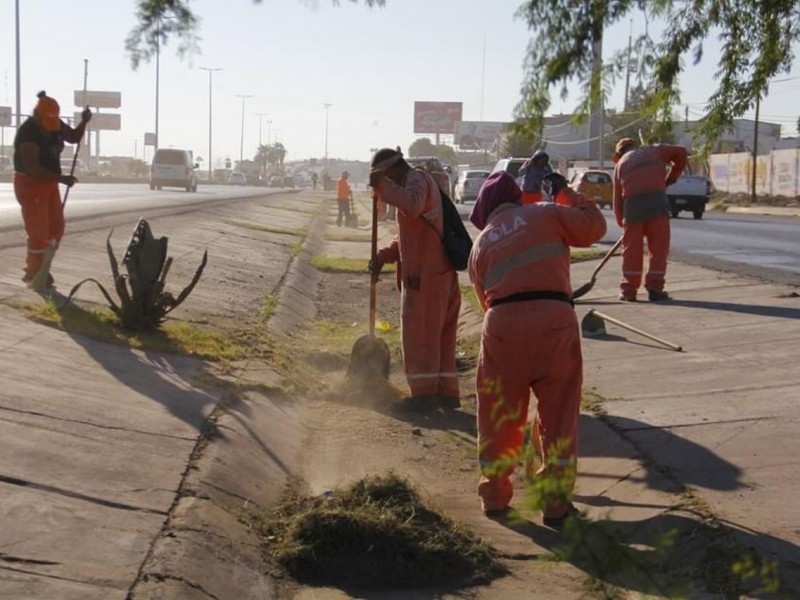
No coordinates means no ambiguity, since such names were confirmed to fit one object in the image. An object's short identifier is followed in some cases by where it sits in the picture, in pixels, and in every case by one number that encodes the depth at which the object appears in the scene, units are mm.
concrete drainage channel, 5211
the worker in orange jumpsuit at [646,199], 12852
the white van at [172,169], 52656
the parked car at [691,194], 36094
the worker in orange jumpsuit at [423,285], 9031
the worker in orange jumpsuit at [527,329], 6391
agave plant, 10305
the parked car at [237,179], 96688
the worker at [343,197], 38125
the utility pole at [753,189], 40612
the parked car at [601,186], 33300
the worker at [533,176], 7141
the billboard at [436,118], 125938
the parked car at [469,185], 44156
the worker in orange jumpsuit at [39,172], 11344
